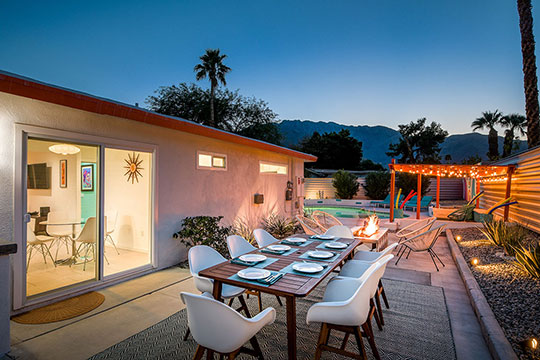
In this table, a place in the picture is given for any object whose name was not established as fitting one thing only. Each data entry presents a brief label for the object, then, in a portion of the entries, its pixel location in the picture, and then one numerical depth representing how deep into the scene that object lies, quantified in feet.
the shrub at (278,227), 25.56
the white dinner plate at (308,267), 7.96
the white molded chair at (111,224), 17.81
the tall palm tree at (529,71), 28.27
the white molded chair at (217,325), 5.69
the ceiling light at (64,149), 12.60
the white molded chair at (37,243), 12.23
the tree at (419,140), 108.17
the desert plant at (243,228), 21.36
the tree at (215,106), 79.20
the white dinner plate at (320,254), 9.46
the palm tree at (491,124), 80.38
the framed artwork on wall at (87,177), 13.70
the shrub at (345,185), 56.90
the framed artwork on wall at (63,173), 13.76
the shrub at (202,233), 16.42
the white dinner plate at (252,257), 9.11
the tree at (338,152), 99.25
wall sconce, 25.02
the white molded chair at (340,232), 14.80
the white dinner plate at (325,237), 12.90
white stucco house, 10.43
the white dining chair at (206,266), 9.23
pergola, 25.82
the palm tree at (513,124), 79.56
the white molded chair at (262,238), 13.20
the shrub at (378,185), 56.13
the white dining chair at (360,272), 9.70
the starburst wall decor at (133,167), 17.59
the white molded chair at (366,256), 12.27
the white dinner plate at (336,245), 10.87
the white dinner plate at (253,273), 7.40
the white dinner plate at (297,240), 12.10
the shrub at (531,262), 11.78
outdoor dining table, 6.68
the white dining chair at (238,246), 11.62
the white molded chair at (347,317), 6.95
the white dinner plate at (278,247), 10.52
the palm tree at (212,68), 72.54
